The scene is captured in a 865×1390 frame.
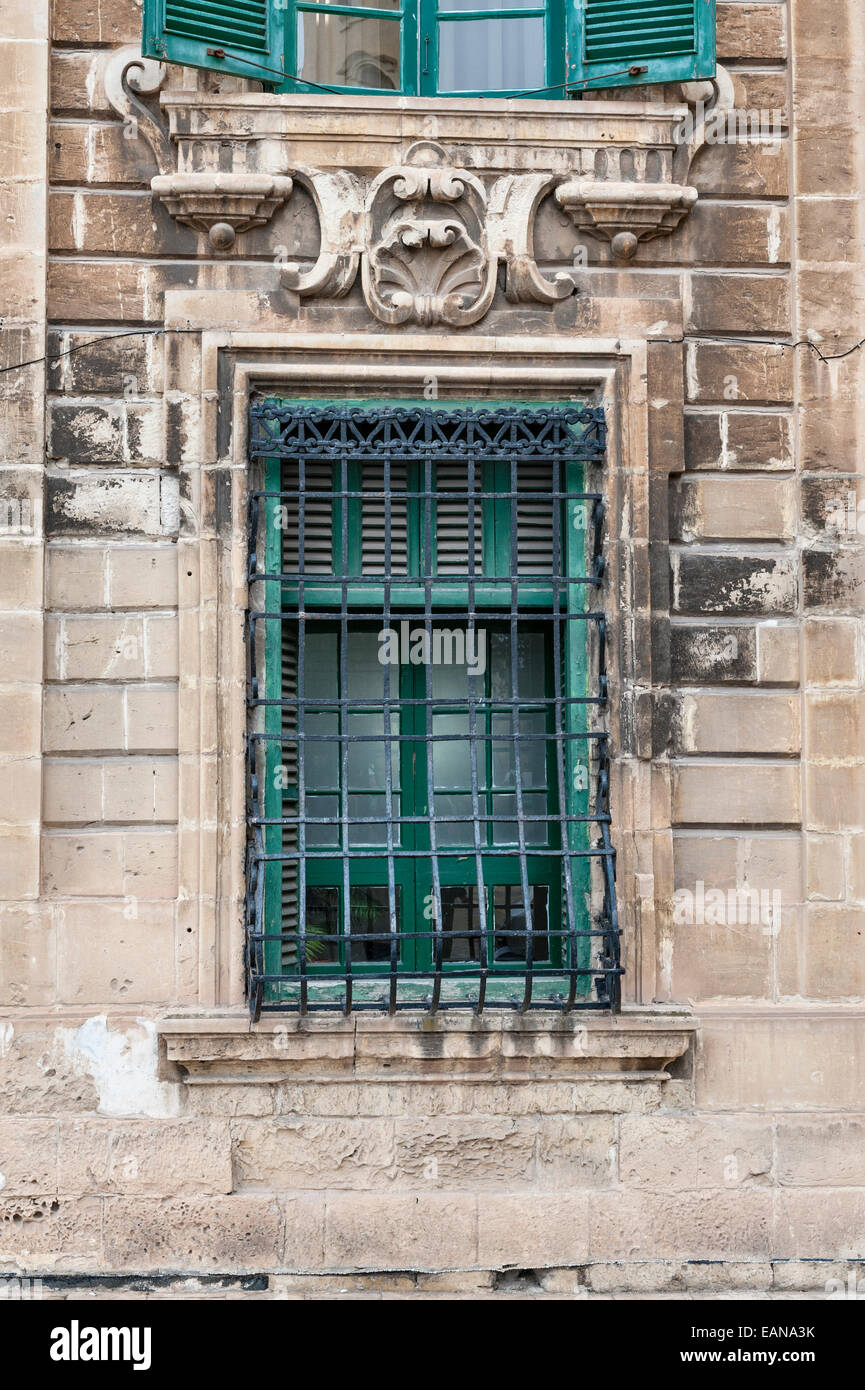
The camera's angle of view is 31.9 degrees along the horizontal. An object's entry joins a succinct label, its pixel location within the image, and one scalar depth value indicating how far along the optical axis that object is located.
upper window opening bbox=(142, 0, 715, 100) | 6.30
